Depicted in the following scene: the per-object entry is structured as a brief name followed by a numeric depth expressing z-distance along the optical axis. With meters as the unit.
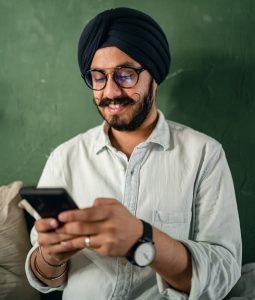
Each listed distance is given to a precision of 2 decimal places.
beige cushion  1.41
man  1.09
